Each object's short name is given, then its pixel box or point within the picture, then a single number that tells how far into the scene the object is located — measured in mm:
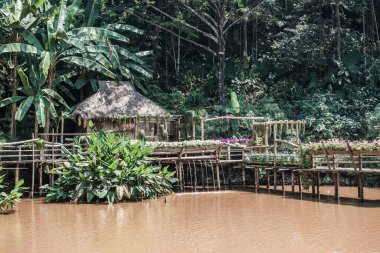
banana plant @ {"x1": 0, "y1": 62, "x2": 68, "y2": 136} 19891
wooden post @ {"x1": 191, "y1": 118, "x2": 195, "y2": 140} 22156
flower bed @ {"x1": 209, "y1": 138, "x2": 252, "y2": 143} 22203
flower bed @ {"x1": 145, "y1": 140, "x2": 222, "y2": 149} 19578
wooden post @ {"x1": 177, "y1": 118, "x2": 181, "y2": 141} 23031
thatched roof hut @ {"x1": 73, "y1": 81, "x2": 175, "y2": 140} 21672
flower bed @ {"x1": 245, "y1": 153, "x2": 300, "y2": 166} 18542
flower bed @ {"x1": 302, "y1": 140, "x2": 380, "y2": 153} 15120
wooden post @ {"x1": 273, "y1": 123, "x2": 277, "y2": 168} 19312
